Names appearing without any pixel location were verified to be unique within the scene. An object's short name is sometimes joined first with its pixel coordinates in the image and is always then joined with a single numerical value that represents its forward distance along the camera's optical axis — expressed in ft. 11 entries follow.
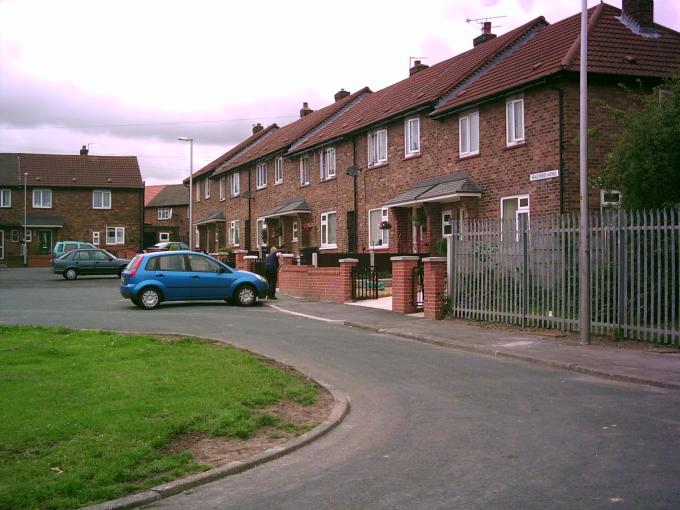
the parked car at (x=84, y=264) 119.24
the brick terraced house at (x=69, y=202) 199.31
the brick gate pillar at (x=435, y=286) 56.29
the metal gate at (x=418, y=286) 60.85
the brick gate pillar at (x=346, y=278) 72.23
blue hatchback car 68.28
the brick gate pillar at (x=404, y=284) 60.70
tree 43.06
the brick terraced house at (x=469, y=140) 68.59
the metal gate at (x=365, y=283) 72.59
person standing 79.05
